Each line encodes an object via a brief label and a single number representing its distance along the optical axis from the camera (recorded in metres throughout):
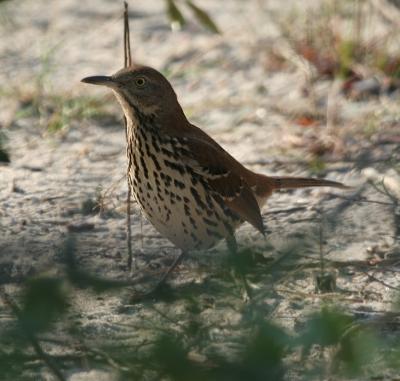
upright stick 8.21
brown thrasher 8.01
